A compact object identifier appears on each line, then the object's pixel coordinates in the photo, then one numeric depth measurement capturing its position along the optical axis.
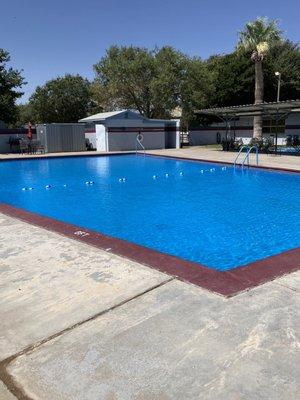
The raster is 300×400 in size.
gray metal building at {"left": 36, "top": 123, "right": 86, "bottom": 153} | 25.22
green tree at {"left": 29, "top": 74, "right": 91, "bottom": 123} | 42.19
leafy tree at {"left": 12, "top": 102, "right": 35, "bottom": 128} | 49.41
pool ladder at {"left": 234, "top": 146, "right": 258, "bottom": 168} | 17.64
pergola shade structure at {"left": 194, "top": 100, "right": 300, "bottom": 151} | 19.93
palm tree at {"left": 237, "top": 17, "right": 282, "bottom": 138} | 26.20
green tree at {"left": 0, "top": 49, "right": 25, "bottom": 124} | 26.14
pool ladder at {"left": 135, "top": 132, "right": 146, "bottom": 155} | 28.31
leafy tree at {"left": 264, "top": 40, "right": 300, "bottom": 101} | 35.69
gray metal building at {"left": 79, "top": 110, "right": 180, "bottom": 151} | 26.92
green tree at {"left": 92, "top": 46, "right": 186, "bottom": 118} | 31.78
